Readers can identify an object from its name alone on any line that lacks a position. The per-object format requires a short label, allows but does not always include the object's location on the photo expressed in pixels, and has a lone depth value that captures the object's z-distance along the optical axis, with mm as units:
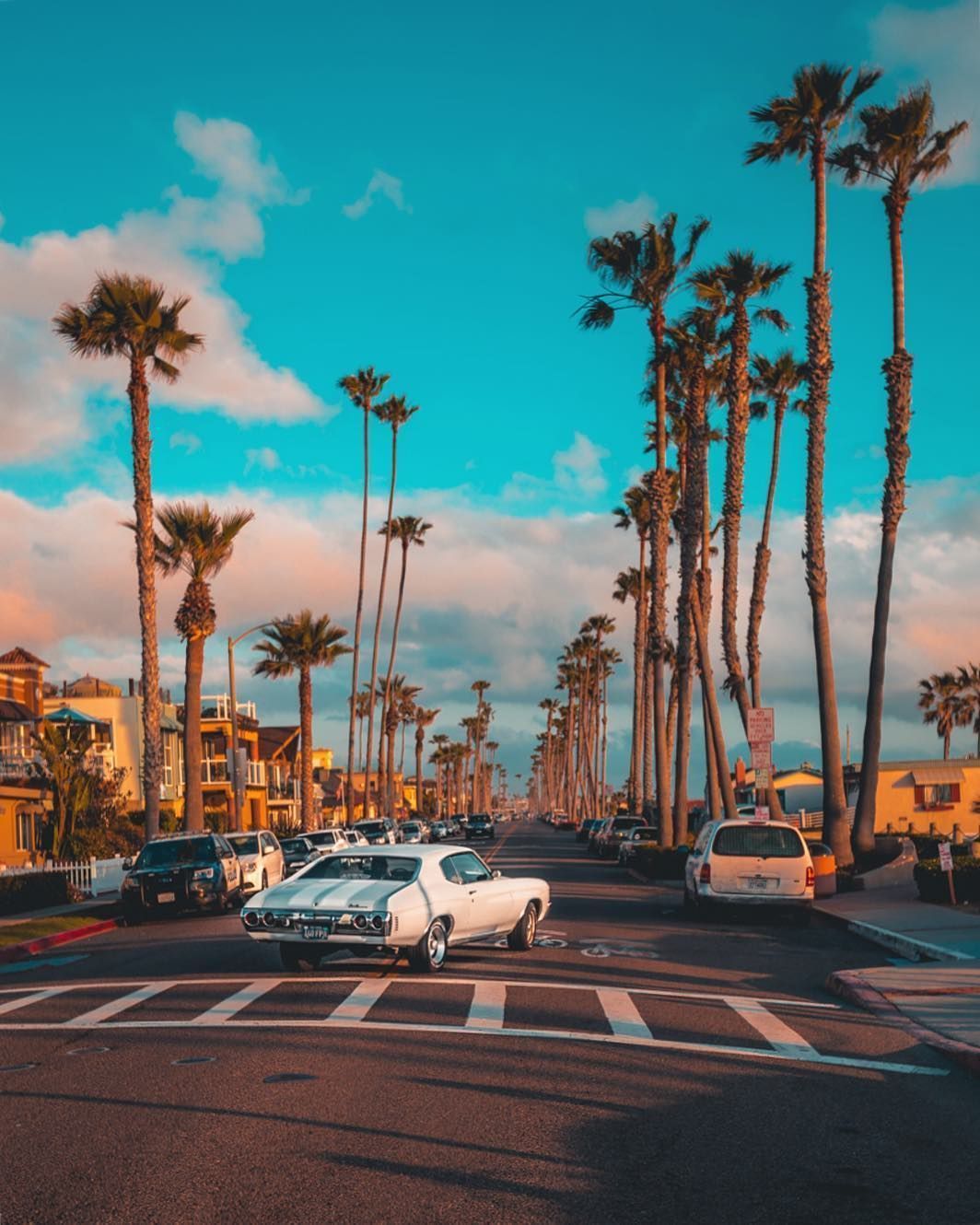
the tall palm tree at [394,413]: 71000
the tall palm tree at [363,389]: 67812
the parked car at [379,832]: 47631
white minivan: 21500
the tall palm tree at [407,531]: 82625
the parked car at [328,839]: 37272
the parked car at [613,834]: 52425
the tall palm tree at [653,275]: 39781
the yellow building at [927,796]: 74500
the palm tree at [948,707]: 91688
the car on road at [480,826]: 82750
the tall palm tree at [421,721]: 152875
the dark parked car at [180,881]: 24344
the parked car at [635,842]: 44741
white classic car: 14359
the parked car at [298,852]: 34438
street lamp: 43781
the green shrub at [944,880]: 23500
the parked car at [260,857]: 27016
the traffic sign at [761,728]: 27422
